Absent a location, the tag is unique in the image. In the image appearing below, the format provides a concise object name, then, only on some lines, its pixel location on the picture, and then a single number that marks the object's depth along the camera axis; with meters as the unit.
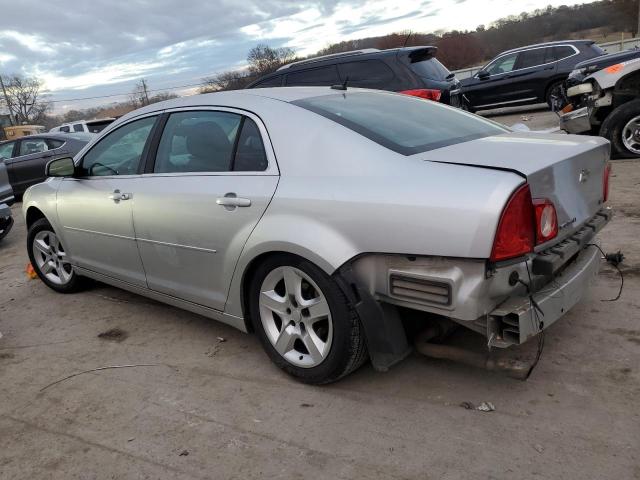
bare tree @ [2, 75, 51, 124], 78.25
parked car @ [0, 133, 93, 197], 11.93
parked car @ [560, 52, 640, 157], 7.08
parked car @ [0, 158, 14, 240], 7.65
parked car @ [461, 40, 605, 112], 13.36
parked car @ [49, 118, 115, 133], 16.63
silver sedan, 2.32
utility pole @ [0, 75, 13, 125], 67.31
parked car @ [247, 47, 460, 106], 8.66
